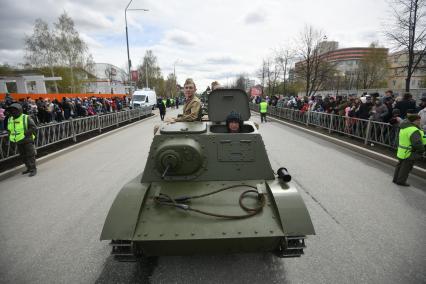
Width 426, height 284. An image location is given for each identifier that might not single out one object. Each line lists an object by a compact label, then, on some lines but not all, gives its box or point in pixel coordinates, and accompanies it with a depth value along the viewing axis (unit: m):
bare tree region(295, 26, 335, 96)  20.06
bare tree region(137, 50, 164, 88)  73.88
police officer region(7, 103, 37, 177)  6.48
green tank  2.47
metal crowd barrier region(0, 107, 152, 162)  7.63
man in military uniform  4.46
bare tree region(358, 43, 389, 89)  44.72
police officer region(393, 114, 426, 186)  5.24
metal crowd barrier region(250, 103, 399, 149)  8.29
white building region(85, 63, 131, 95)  53.78
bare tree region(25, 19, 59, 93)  38.38
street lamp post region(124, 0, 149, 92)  19.33
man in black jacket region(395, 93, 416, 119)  8.28
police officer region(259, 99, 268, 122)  17.52
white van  32.83
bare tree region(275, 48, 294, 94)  23.99
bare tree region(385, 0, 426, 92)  12.34
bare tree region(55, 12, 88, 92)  38.34
